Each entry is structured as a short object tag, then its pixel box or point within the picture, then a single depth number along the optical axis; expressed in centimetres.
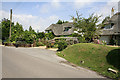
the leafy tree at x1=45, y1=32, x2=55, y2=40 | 3462
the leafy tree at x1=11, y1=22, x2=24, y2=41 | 2647
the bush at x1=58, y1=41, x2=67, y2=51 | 1759
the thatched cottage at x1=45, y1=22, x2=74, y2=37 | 3253
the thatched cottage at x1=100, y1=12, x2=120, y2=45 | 2359
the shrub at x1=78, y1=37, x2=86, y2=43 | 1931
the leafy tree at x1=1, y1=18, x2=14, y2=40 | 3778
